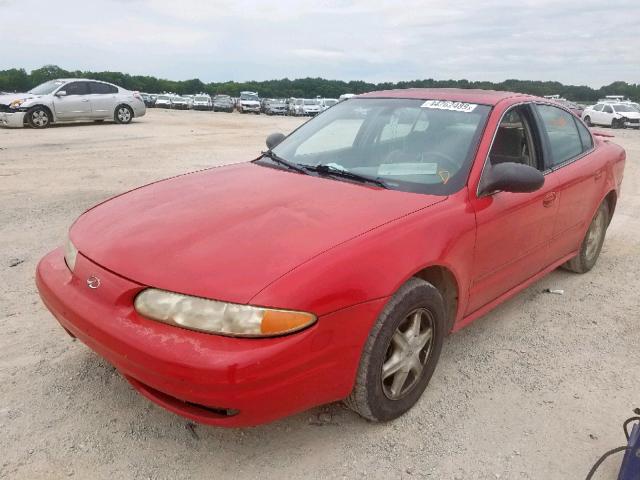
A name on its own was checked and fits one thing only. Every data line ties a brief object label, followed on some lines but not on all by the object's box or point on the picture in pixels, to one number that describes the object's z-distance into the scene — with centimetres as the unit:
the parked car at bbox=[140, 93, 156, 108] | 4250
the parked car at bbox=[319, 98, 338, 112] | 3809
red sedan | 194
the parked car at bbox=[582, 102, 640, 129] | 2817
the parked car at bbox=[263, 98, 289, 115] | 3884
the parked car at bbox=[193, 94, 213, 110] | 4081
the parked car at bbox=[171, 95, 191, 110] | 4106
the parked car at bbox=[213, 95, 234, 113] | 4088
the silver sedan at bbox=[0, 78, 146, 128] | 1516
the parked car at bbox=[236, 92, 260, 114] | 3997
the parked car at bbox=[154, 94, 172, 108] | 4122
